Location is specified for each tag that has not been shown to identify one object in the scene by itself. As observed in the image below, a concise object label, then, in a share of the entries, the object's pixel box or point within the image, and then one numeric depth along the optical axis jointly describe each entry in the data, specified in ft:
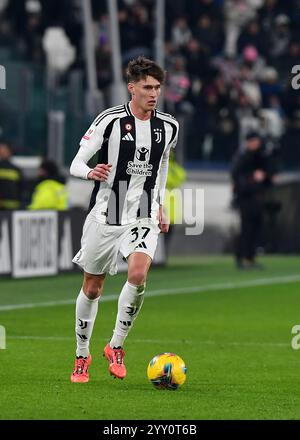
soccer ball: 32.94
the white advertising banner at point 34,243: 67.05
